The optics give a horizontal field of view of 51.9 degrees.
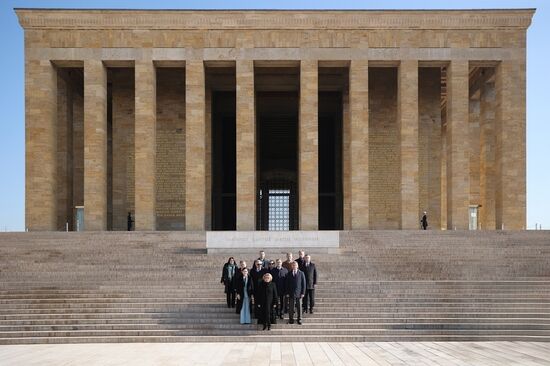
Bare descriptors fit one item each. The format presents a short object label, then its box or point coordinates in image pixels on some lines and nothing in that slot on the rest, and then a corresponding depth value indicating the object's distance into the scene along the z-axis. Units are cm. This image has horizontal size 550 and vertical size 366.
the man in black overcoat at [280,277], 1082
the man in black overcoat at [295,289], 1065
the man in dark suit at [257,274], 1082
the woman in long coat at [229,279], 1134
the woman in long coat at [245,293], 1077
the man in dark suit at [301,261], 1135
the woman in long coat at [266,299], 1051
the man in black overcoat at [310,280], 1121
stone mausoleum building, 2441
